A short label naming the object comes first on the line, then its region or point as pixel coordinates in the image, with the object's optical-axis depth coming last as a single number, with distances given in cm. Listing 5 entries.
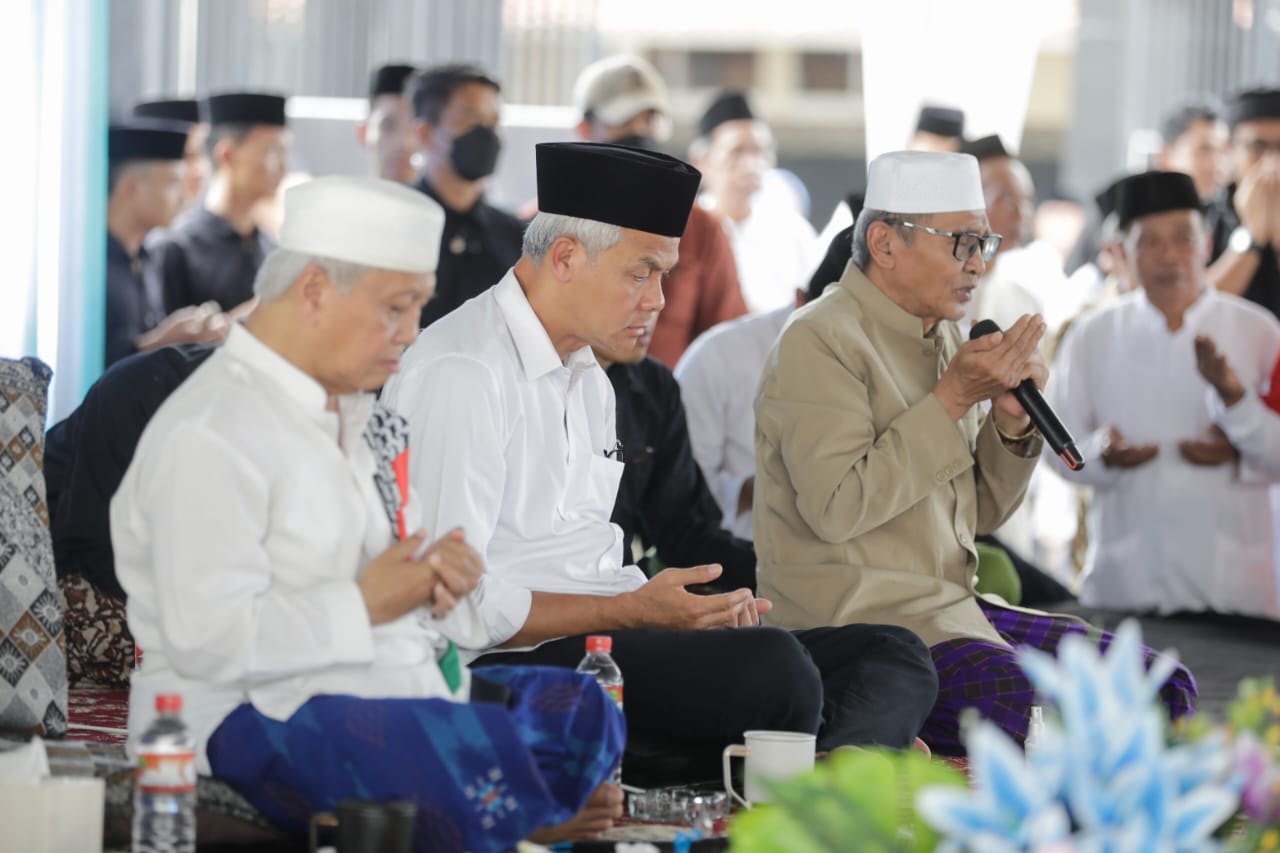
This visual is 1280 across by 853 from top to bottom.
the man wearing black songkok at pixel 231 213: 1195
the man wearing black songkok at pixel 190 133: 1339
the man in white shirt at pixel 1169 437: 1192
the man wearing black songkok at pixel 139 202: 1130
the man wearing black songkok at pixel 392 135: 1208
